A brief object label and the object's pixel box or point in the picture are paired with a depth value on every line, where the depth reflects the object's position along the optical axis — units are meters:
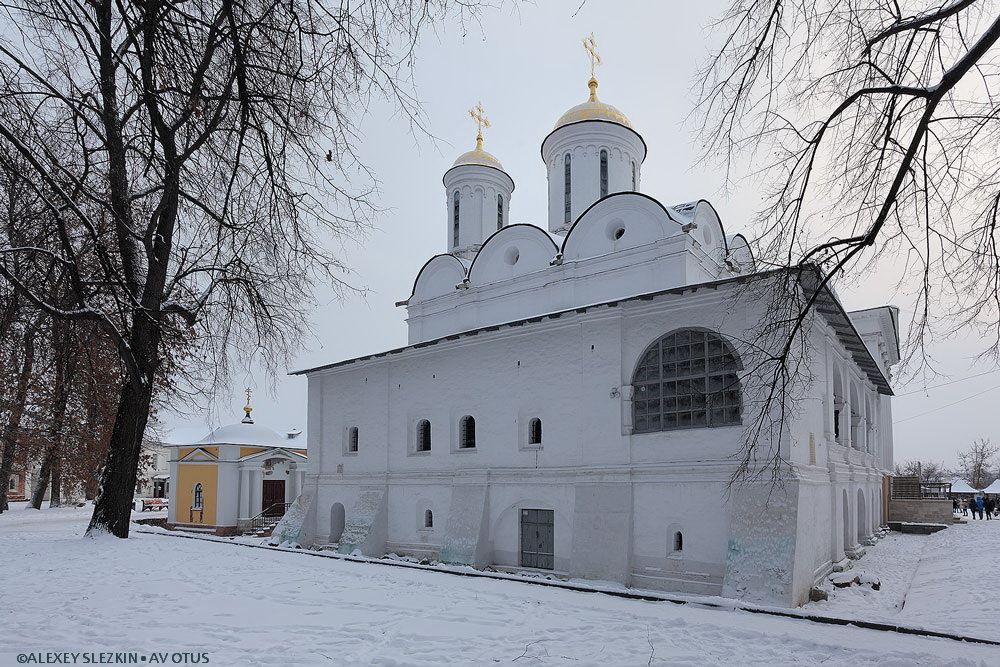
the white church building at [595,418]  12.43
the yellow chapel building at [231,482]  26.66
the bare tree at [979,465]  77.44
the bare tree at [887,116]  4.80
